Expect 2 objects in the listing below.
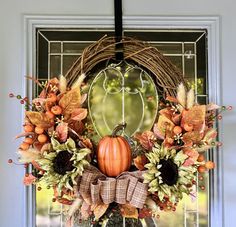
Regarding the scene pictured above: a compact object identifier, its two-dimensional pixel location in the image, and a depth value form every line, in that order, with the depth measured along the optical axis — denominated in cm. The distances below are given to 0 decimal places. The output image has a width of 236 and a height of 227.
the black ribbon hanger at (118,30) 130
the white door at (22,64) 131
